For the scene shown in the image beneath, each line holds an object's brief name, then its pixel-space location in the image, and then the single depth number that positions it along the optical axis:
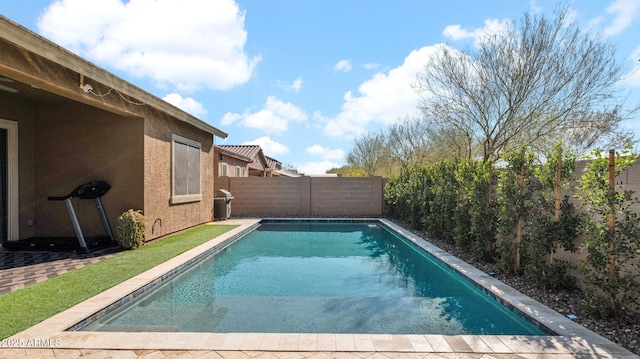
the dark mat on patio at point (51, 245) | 7.46
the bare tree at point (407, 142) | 25.53
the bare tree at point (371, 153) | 32.56
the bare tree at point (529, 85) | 10.32
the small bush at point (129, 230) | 7.51
